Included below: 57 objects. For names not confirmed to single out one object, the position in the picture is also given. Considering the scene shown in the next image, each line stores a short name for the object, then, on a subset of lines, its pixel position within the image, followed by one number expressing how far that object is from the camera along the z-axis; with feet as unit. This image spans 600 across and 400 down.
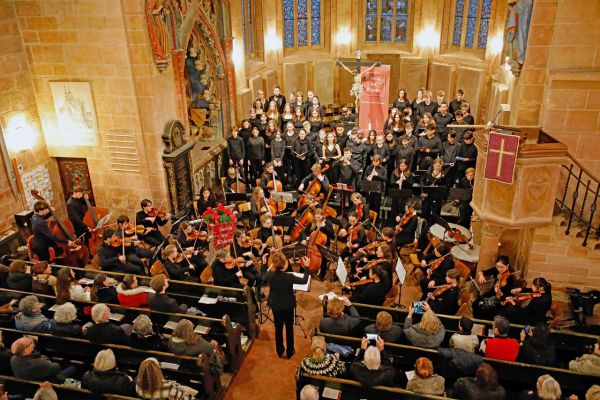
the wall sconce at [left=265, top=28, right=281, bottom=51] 55.01
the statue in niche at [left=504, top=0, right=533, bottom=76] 25.50
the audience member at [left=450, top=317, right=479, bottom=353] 19.44
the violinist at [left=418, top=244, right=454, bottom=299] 25.26
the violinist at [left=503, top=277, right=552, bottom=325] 21.85
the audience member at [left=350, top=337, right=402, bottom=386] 17.72
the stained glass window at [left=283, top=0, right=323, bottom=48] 58.23
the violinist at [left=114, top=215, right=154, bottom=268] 28.02
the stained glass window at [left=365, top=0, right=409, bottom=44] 57.31
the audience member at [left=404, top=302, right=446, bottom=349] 19.63
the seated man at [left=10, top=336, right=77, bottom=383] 18.10
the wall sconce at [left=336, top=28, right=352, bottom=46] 58.59
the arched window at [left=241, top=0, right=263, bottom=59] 52.03
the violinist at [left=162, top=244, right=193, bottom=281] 25.00
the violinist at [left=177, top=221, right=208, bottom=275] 26.43
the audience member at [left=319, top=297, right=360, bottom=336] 20.72
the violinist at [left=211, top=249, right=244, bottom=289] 25.08
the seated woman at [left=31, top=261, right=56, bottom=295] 23.97
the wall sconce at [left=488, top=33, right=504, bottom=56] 46.24
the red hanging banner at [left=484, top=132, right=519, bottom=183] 22.48
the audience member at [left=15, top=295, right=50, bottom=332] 20.88
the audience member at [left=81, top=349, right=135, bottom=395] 17.37
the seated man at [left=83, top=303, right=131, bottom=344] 19.58
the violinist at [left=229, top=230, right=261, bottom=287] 26.61
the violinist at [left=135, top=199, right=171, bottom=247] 30.37
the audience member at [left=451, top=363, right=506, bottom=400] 16.28
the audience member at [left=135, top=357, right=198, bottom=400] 16.66
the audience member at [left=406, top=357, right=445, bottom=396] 17.22
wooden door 35.35
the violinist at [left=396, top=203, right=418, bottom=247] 29.37
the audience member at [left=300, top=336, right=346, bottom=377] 18.44
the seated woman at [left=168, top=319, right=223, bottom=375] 19.13
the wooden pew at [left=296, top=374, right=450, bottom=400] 17.52
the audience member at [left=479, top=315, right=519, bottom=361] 18.96
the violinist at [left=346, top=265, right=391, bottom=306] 23.31
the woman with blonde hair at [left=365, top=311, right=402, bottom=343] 19.70
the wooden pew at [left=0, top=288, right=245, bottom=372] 21.80
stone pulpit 22.70
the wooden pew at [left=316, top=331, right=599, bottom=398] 18.04
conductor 22.15
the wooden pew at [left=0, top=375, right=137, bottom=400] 17.61
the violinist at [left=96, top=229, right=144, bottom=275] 27.16
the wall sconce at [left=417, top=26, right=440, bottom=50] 55.26
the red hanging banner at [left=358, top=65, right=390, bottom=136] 44.29
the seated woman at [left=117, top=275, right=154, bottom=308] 22.43
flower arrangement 27.48
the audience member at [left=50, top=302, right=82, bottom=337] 20.54
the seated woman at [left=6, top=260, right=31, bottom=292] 23.79
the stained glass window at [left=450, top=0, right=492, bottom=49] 51.31
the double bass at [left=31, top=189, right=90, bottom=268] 29.71
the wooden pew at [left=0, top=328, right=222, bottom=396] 19.33
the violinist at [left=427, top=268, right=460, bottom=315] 22.75
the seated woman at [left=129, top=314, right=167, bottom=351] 19.65
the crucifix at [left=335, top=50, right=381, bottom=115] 43.62
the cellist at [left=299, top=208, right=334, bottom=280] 28.76
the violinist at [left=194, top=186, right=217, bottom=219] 32.73
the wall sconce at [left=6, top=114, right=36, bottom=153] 31.58
